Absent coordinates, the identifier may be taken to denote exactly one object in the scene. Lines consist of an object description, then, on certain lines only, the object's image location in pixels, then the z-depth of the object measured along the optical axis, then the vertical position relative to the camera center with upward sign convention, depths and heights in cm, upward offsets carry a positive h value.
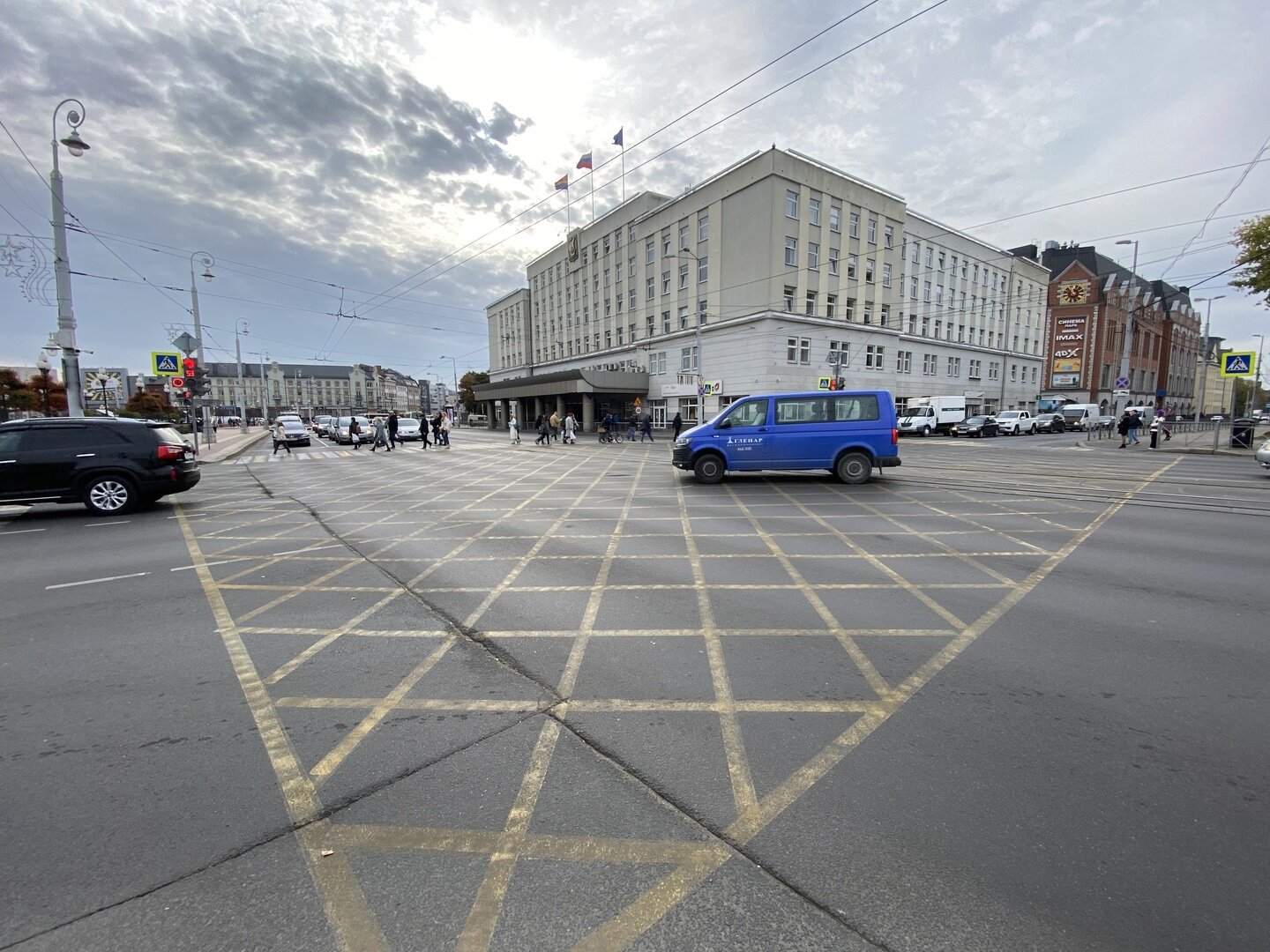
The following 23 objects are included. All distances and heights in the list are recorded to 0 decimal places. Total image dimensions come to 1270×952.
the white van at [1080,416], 4275 +92
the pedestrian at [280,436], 2913 -71
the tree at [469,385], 9376 +701
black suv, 893 -68
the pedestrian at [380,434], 2809 -50
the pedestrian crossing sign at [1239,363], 2052 +244
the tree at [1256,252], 2180 +694
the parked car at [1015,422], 3616 +35
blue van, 1213 -16
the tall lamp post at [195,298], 2695 +599
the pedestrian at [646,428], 3375 -18
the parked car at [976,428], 3434 -6
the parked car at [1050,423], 3909 +30
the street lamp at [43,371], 4625 +450
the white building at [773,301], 3509 +958
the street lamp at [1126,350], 2655 +384
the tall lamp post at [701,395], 3169 +178
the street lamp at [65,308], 1416 +296
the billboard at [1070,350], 5962 +842
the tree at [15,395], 4075 +205
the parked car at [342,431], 3591 -49
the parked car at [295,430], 3005 -39
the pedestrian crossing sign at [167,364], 2164 +228
